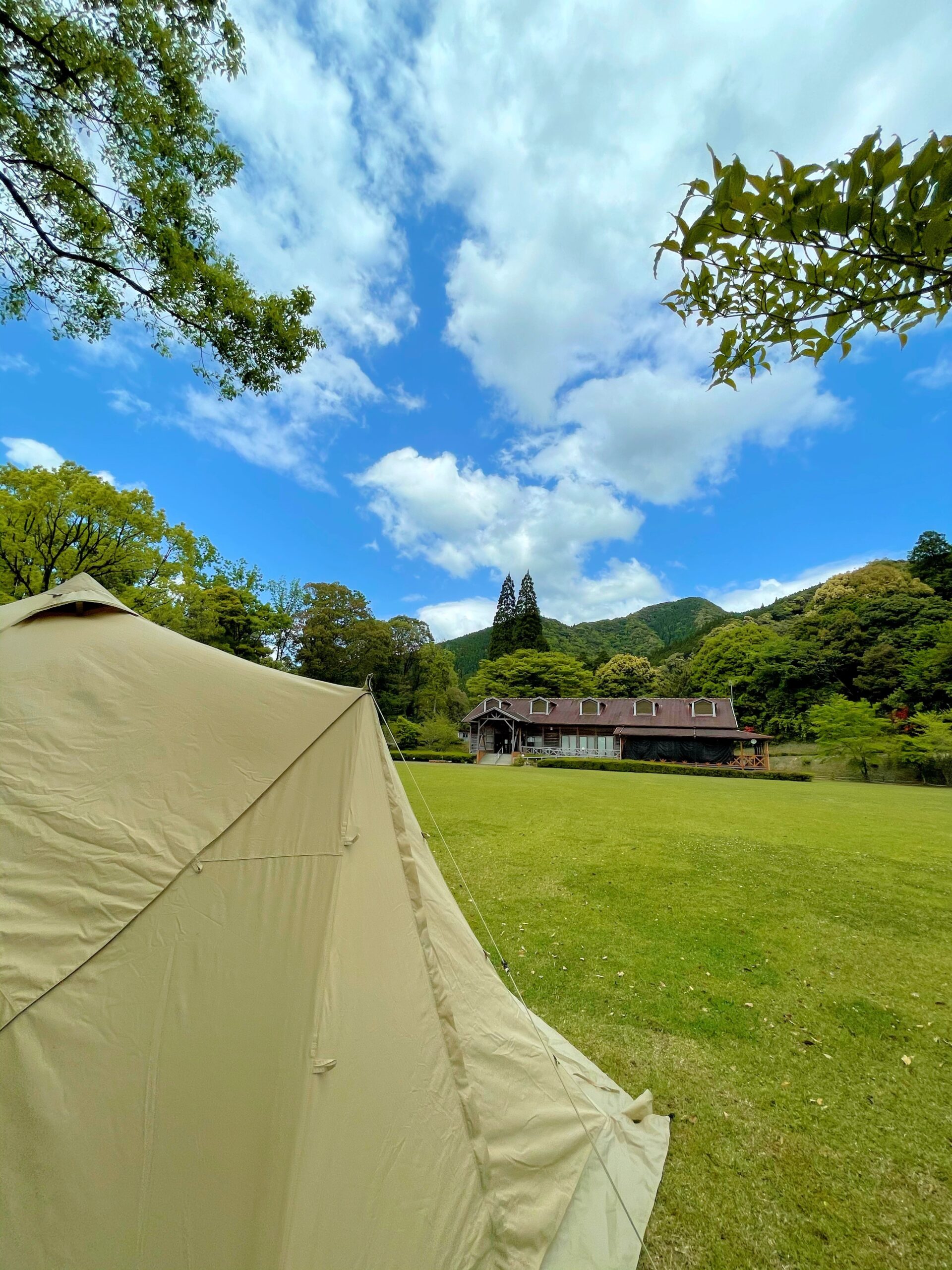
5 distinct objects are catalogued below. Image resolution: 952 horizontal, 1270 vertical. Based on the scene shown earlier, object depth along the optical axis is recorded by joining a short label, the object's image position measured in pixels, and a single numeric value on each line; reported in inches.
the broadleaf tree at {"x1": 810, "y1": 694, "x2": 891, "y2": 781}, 845.8
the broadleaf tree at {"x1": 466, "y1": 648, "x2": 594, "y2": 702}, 1622.8
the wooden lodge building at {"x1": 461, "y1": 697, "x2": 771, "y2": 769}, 1152.8
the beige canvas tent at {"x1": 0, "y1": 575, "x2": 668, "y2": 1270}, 56.9
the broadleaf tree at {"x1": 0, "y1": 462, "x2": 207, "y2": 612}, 482.6
